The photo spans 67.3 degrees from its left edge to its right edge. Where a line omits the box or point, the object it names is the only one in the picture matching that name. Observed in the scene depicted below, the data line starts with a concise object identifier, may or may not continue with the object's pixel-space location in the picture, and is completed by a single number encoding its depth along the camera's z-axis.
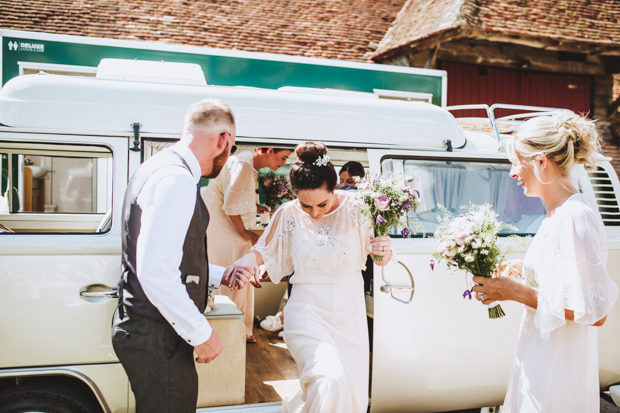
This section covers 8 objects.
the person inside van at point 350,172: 4.49
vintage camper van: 2.67
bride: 2.88
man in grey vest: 2.01
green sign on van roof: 5.36
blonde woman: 2.01
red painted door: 10.88
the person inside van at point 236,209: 4.51
